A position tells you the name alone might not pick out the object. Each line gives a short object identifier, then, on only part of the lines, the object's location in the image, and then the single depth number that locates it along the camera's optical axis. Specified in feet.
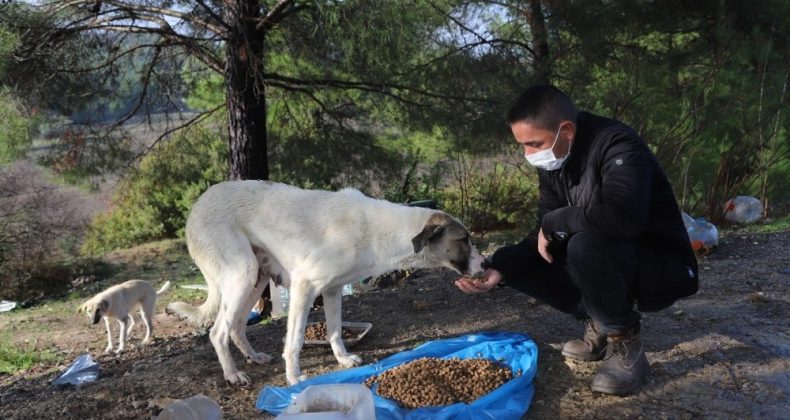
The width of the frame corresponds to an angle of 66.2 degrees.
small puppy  18.95
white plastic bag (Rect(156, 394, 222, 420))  9.71
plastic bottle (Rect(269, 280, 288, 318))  18.28
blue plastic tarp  9.77
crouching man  9.73
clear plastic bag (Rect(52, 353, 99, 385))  13.29
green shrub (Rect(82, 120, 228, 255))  25.75
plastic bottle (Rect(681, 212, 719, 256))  21.22
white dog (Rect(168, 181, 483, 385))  11.80
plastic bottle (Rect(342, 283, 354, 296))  18.74
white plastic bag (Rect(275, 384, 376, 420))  8.63
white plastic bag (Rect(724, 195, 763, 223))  28.66
